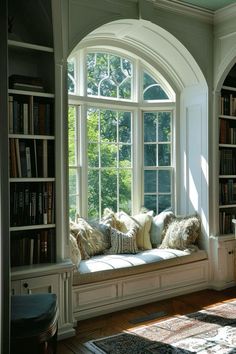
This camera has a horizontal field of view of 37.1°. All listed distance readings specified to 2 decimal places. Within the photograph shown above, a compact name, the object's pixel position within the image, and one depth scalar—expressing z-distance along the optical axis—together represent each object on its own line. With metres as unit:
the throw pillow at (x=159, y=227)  4.43
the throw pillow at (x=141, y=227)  4.30
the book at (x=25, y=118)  3.04
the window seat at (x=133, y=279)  3.47
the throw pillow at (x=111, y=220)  4.19
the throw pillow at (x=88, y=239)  3.71
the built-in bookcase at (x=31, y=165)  3.00
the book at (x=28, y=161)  3.06
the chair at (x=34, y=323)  2.22
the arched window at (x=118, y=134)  4.23
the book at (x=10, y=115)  2.97
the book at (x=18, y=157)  3.00
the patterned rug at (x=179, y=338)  2.82
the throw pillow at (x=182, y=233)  4.27
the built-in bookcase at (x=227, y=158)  4.47
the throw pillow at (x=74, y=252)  3.39
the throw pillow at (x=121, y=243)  4.04
